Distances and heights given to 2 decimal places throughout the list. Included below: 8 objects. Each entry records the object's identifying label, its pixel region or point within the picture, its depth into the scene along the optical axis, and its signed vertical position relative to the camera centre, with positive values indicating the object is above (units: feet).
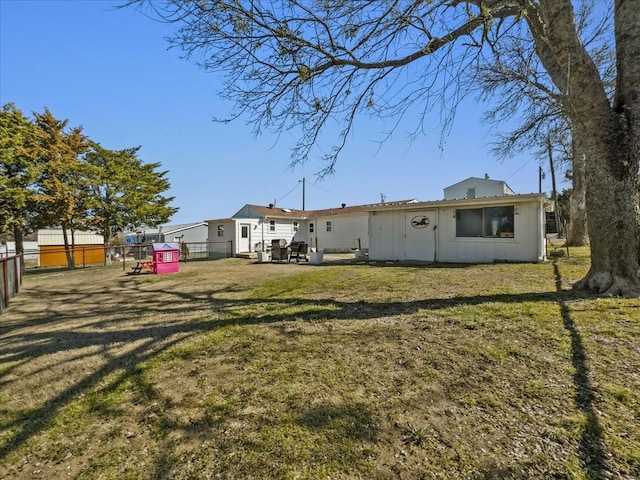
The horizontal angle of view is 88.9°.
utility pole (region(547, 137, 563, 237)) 47.87 +12.75
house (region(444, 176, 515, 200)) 81.35 +13.02
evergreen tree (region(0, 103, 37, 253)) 50.01 +12.94
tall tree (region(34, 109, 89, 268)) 54.95 +12.41
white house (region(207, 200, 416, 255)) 65.82 +3.10
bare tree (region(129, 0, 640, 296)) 15.78 +7.40
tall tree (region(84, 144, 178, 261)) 59.47 +10.27
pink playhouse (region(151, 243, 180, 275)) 39.65 -1.50
